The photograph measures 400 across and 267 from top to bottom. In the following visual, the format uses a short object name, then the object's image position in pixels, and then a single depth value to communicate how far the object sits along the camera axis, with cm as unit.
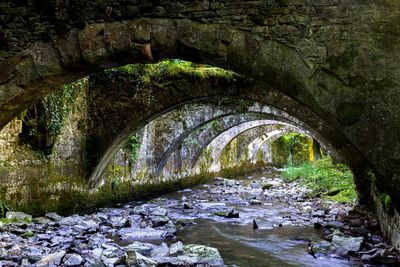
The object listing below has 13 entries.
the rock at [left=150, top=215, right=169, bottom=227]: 734
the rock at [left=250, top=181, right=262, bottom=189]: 1525
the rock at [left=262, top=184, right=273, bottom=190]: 1458
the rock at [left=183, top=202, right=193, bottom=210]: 964
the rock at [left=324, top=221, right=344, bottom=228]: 694
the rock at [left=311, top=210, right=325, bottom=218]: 809
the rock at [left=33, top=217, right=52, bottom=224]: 659
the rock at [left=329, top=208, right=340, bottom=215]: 818
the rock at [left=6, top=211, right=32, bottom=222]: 625
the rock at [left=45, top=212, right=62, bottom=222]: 704
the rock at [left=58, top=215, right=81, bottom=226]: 682
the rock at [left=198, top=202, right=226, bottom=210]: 968
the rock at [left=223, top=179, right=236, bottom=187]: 1578
